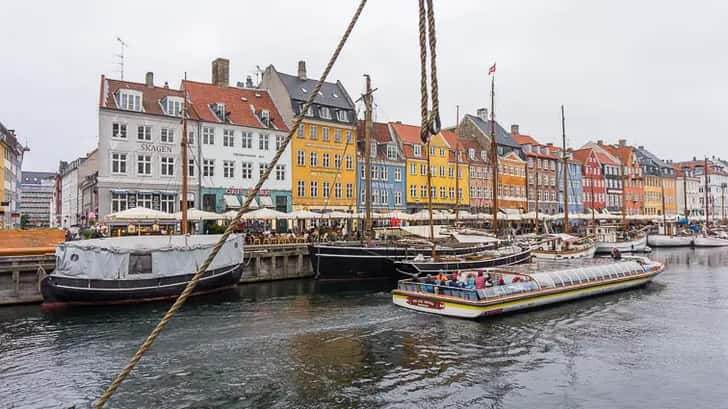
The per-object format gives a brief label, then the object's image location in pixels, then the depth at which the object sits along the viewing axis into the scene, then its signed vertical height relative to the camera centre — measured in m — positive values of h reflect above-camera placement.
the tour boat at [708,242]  63.66 -2.89
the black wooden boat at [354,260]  30.48 -2.16
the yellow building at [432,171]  56.59 +5.64
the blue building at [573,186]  77.12 +4.97
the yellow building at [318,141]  46.88 +7.58
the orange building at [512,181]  67.69 +5.22
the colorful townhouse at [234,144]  41.09 +6.54
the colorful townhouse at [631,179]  87.06 +6.57
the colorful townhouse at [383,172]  52.22 +5.18
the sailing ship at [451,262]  29.52 -2.36
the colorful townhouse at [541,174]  72.56 +6.53
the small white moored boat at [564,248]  39.72 -2.32
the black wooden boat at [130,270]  21.62 -1.95
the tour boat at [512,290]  19.75 -2.86
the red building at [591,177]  81.50 +6.71
